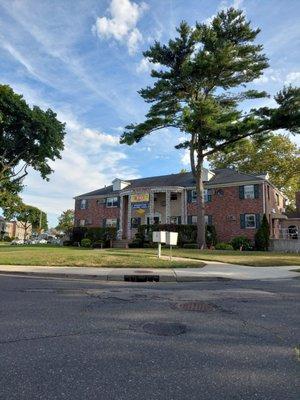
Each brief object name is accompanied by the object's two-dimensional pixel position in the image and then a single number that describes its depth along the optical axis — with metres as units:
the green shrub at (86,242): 37.03
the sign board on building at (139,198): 40.68
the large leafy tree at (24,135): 32.84
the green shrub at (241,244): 33.56
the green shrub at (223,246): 32.43
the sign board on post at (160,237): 17.81
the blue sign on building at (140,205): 40.63
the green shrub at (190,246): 33.09
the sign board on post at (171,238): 18.00
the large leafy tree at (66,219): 95.79
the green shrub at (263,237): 33.47
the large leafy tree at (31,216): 98.88
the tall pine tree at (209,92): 28.81
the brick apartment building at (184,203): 36.38
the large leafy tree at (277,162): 51.69
